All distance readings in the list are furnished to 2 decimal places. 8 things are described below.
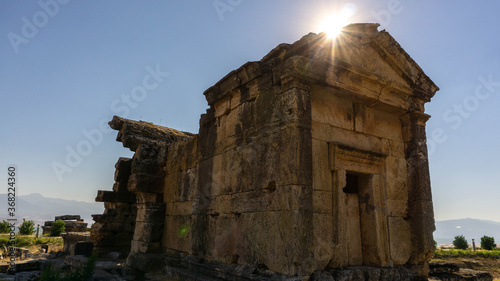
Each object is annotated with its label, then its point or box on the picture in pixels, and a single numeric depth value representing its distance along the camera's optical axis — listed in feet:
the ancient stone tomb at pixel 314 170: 13.43
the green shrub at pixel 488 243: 63.82
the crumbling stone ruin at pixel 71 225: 59.54
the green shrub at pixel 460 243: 70.13
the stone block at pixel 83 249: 30.37
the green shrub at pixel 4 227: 69.62
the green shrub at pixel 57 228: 62.85
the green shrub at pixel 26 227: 68.69
